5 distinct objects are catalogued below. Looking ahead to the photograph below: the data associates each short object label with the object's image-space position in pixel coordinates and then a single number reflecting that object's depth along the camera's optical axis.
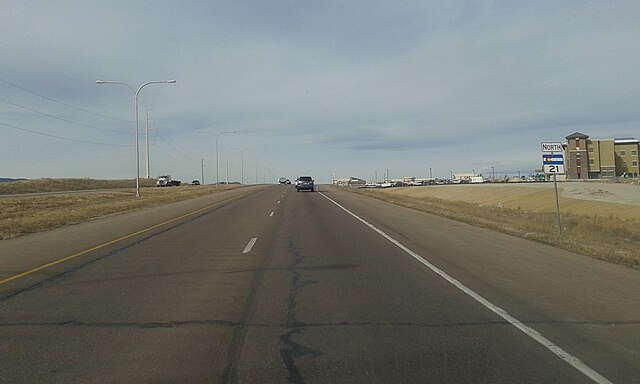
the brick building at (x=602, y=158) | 105.00
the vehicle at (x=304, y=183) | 68.81
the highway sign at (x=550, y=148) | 19.34
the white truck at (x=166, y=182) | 107.62
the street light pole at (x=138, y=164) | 47.83
